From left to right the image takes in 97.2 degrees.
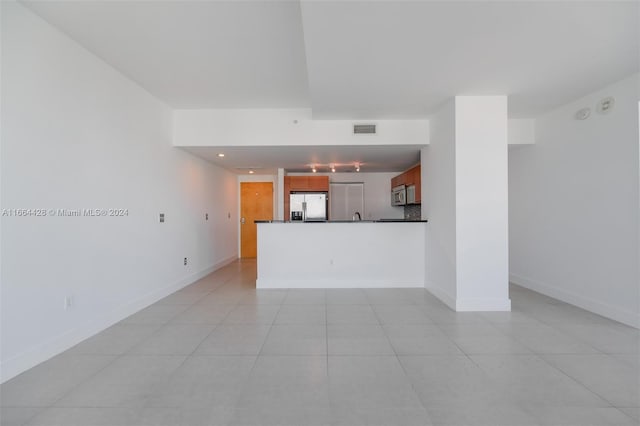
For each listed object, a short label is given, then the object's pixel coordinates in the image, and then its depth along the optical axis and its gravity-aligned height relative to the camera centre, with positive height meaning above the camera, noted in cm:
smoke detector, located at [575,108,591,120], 342 +121
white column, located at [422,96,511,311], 341 +12
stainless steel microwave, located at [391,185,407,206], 586 +39
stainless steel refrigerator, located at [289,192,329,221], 662 +23
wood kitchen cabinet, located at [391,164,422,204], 501 +66
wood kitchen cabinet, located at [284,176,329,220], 668 +68
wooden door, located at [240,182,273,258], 772 +25
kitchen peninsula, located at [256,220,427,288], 458 -67
